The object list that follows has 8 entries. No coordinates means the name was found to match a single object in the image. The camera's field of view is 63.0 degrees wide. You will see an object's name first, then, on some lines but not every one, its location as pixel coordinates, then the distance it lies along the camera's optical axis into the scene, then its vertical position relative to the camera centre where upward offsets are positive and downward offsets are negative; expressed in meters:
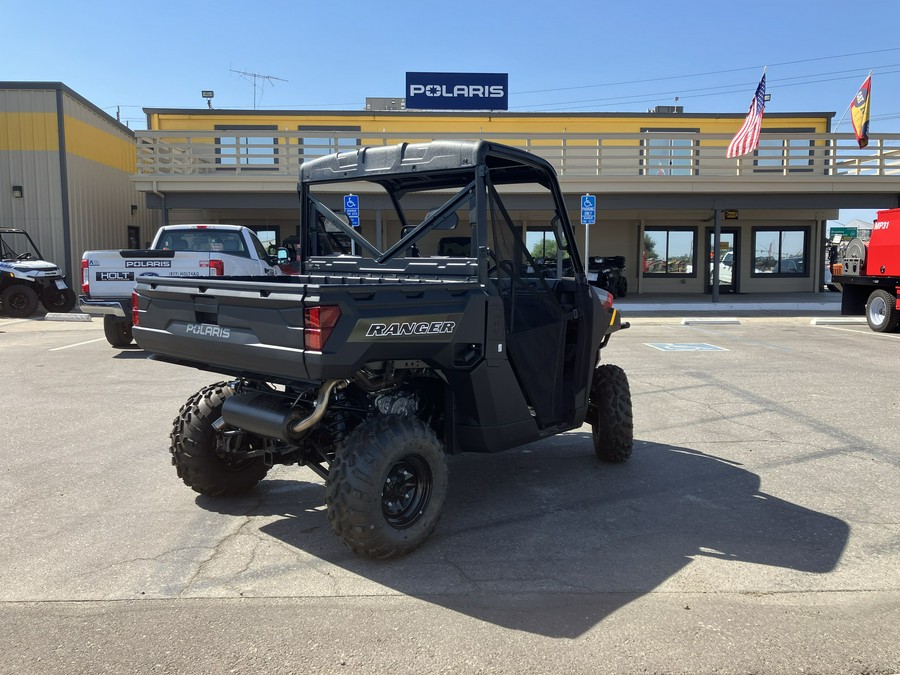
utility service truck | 14.85 +0.12
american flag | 18.48 +3.91
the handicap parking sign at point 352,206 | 15.23 +1.53
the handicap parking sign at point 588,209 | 17.17 +1.66
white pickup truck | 10.86 +0.15
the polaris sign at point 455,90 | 25.91 +6.70
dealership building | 19.84 +2.76
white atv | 17.30 -0.15
